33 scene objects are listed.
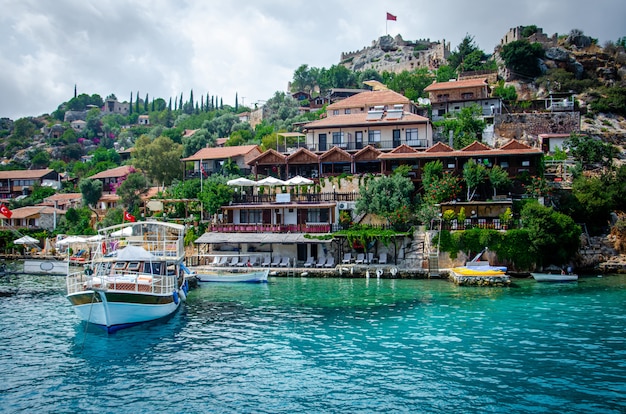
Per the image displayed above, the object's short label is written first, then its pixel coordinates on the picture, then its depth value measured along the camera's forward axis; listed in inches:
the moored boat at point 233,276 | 1556.3
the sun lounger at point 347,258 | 1712.6
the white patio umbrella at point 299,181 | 1886.1
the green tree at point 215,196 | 1946.4
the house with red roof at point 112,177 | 3019.2
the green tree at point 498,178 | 1729.8
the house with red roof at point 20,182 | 3371.1
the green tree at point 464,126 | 2223.2
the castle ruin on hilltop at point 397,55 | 4498.0
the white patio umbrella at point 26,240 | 2263.8
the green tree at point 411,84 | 3202.5
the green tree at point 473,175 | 1748.3
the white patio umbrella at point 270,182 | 1909.4
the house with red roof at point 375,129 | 2167.8
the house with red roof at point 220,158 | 2518.5
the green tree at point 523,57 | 2979.8
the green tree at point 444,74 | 3445.1
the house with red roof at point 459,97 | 2620.6
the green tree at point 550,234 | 1542.8
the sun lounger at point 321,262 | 1721.2
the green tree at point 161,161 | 2763.3
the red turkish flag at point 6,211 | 2119.0
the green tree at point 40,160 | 4399.6
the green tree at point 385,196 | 1725.6
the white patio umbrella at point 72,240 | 1816.9
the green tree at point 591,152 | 2022.0
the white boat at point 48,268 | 1692.9
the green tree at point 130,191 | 2539.4
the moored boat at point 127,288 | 961.5
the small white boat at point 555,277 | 1448.1
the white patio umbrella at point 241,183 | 1911.2
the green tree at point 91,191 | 2728.8
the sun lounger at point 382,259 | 1691.7
